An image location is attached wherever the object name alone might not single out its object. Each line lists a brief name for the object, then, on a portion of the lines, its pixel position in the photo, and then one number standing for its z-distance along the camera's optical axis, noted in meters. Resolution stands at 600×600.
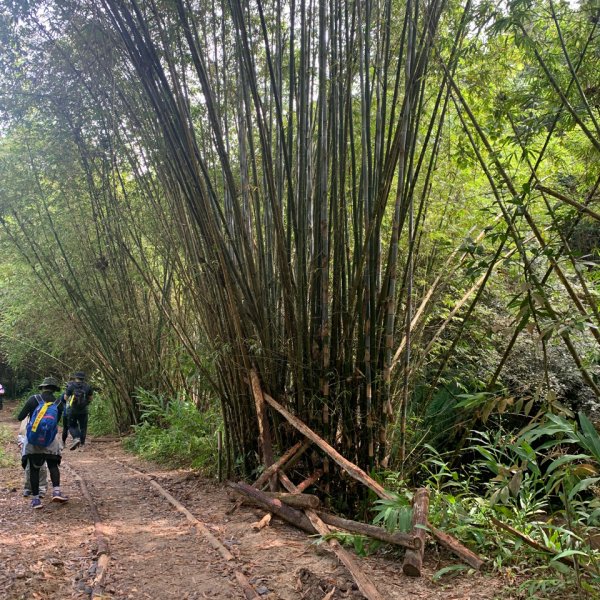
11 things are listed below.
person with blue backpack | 4.21
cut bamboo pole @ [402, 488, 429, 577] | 2.63
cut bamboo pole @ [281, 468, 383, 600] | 2.42
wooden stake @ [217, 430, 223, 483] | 4.78
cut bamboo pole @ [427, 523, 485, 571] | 2.62
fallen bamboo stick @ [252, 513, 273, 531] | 3.46
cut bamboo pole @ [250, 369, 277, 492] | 3.93
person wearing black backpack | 6.85
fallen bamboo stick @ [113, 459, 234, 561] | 3.11
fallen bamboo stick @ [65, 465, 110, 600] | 2.67
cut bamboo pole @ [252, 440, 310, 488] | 3.79
